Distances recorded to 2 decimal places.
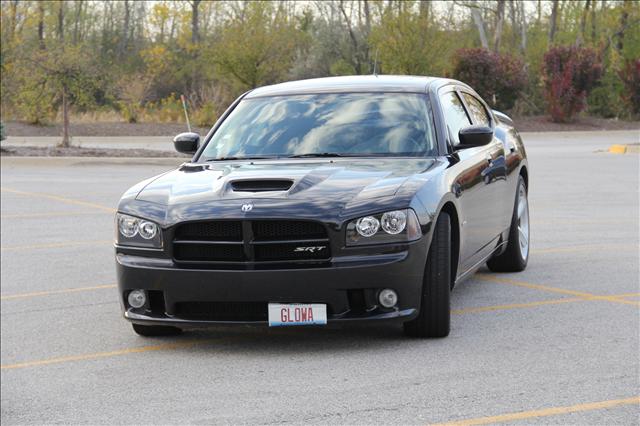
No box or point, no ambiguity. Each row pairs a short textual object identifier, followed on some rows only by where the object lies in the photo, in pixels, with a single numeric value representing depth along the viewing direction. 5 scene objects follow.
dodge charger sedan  6.77
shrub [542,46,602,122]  42.00
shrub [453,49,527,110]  41.41
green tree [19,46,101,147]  27.80
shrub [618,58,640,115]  45.03
